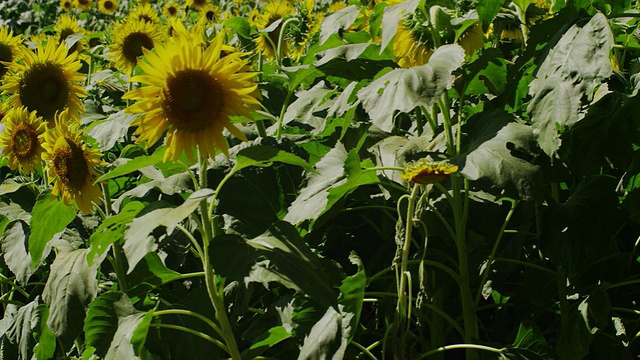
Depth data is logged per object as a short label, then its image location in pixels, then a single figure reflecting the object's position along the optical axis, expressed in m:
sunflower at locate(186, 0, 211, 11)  6.52
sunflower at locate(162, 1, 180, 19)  7.05
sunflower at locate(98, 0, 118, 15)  8.16
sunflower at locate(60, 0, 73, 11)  8.15
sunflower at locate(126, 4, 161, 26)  4.91
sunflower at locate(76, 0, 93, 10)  8.09
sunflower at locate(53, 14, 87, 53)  5.10
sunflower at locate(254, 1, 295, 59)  3.62
